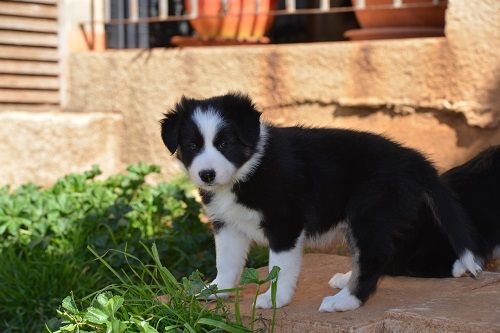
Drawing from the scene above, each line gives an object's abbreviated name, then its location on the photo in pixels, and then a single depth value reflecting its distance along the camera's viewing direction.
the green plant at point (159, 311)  3.13
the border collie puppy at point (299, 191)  3.39
